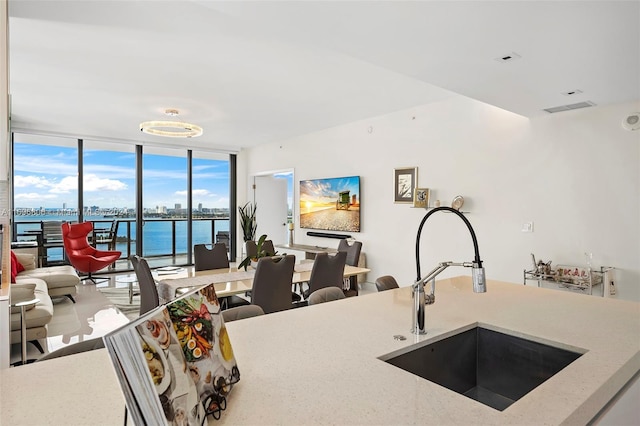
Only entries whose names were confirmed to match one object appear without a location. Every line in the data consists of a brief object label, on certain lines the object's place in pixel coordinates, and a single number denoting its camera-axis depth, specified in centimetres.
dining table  317
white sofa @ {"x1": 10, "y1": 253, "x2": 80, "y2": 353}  328
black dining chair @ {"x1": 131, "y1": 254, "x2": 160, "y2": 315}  301
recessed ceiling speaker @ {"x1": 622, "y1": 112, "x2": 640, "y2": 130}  339
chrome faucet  144
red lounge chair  632
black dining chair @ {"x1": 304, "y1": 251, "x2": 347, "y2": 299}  350
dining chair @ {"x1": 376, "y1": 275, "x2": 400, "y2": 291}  266
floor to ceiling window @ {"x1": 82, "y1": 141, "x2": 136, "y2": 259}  745
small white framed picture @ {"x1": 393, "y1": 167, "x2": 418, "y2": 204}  530
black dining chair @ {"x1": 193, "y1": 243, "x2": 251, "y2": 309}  422
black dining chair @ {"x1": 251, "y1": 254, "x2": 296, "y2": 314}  304
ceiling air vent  346
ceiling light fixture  511
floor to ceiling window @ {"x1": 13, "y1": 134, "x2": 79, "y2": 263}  698
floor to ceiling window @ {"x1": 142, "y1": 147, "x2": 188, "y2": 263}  804
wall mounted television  620
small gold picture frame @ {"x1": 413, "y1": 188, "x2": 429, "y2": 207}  504
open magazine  63
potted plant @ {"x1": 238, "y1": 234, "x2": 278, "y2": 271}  377
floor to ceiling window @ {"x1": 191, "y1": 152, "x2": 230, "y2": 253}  859
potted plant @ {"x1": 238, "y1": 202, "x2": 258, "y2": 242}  877
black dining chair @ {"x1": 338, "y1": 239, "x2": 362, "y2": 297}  422
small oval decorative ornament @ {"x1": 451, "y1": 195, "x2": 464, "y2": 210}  468
